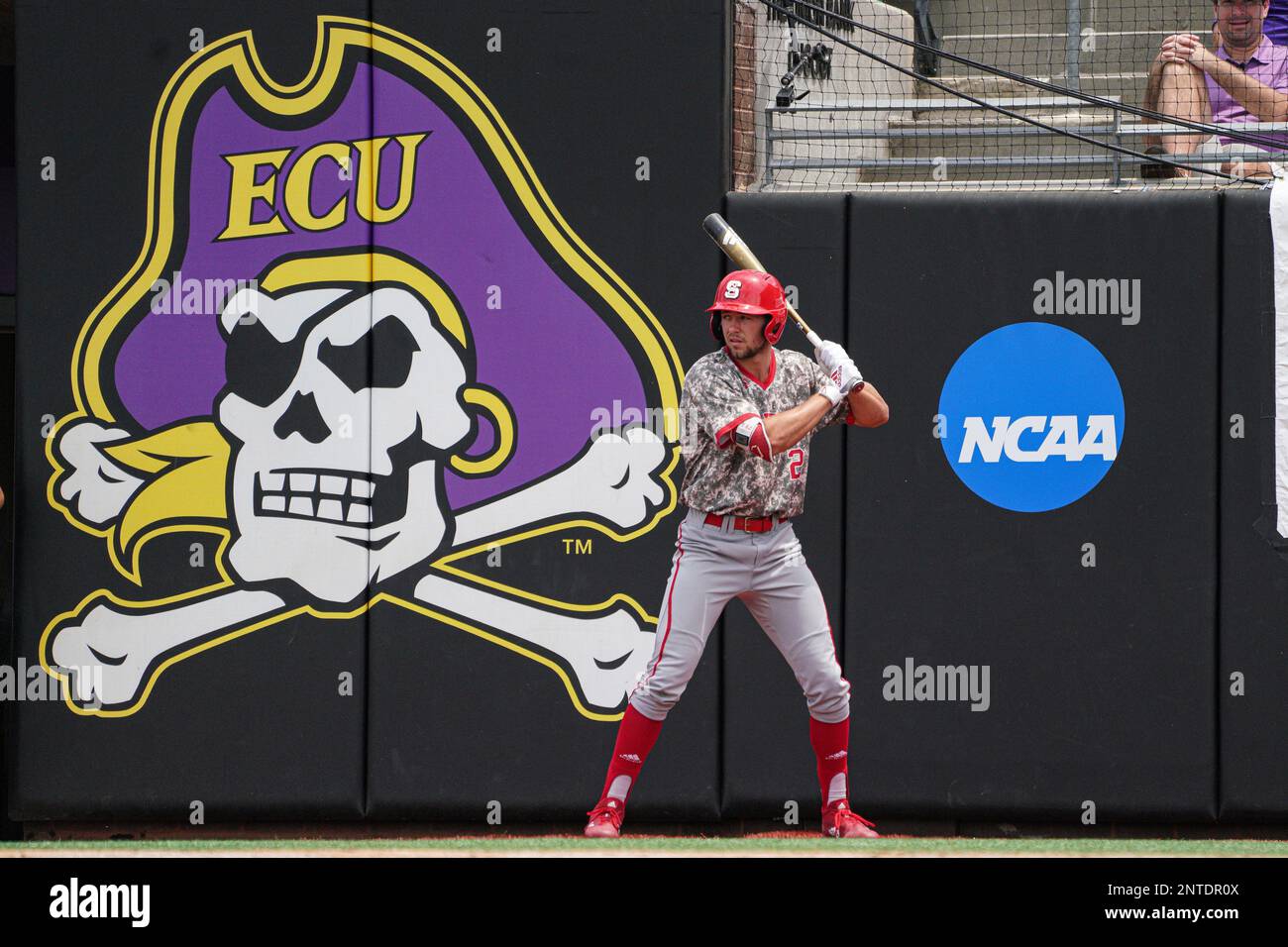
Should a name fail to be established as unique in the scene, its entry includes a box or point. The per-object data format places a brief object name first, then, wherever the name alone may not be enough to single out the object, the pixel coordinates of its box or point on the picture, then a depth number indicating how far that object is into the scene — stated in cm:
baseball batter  1050
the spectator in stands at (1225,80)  1355
